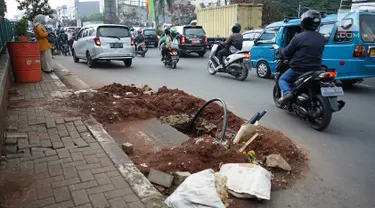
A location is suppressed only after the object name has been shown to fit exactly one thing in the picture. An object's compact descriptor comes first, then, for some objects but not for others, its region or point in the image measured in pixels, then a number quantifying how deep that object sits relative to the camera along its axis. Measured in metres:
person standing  9.46
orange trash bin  7.76
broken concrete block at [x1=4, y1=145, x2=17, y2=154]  3.70
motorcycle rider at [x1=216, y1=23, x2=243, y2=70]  10.13
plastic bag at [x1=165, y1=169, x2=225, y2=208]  2.64
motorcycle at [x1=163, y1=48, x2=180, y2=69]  13.04
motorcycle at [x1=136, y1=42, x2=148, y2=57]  18.25
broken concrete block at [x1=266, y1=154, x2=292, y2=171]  3.62
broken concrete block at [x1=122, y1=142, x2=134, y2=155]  3.93
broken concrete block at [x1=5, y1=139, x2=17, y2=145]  3.88
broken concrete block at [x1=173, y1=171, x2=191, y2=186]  3.17
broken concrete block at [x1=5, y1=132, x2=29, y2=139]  4.04
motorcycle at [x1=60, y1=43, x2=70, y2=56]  19.50
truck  19.02
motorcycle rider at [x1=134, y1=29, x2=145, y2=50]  21.08
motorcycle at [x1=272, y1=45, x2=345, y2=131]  5.02
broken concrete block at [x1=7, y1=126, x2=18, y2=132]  4.34
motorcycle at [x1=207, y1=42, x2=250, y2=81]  9.95
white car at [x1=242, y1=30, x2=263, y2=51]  14.05
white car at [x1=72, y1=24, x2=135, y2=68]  12.19
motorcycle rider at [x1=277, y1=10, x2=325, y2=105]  5.28
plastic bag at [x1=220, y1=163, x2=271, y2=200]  2.99
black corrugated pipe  4.05
